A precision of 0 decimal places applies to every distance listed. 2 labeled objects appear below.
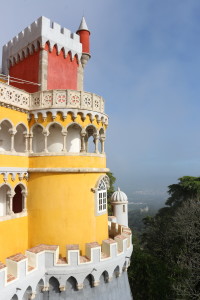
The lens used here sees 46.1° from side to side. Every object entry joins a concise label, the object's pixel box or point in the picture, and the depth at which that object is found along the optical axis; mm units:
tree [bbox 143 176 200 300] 19962
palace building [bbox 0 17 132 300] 11891
